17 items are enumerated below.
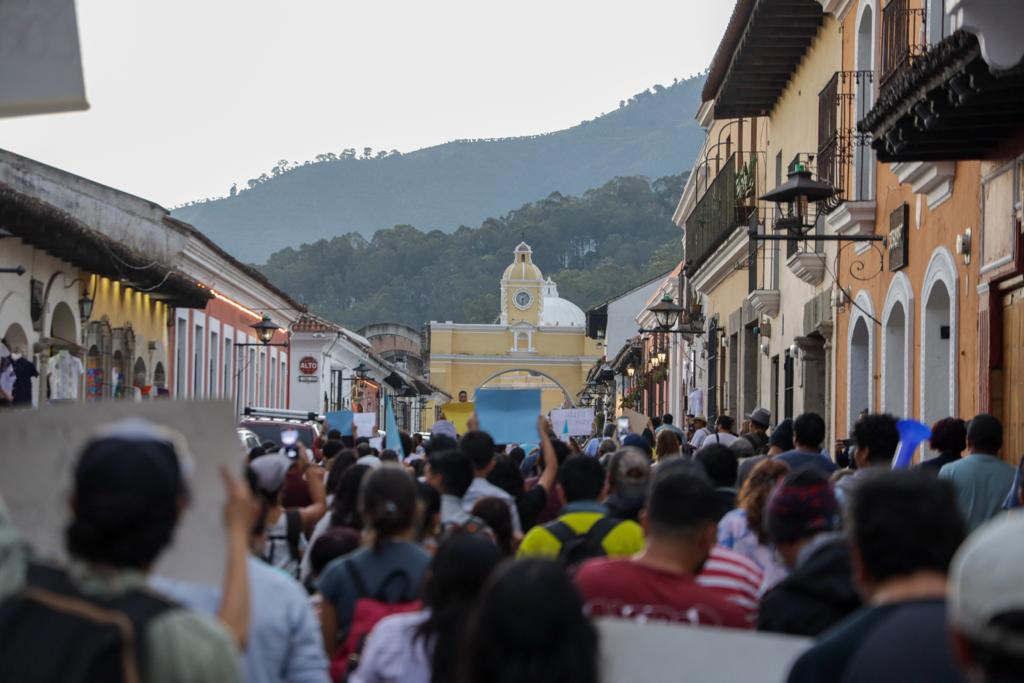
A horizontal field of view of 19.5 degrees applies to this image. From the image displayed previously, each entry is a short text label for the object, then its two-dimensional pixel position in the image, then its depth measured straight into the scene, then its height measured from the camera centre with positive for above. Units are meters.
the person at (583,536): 11.76 -0.22
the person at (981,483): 15.73 +0.01
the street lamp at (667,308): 50.91 +2.97
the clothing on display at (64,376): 38.06 +1.30
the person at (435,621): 8.43 -0.40
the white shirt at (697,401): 55.73 +1.53
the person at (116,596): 5.34 -0.22
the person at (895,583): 6.01 -0.21
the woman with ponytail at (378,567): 10.30 -0.31
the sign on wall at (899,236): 26.72 +2.25
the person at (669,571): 8.43 -0.26
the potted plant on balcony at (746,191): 42.80 +4.24
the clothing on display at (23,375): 33.81 +1.15
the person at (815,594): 8.45 -0.32
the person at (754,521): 12.01 -0.16
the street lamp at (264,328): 54.10 +2.73
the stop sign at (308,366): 85.86 +3.24
